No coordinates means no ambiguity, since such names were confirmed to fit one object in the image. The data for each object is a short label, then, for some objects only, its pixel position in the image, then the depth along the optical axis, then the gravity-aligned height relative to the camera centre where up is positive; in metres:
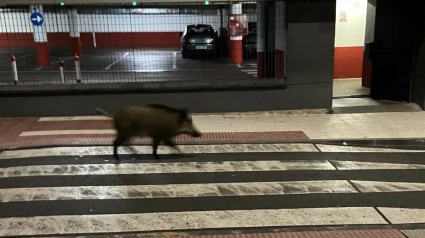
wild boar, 6.52 -1.37
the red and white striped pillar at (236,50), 12.78 -0.58
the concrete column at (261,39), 10.87 -0.22
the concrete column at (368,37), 11.81 -0.25
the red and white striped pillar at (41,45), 16.67 -0.35
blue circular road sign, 13.12 +0.57
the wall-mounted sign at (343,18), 13.36 +0.34
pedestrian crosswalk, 4.85 -2.11
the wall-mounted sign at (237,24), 10.53 +0.18
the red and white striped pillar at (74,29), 12.02 +0.21
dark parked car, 12.54 -0.26
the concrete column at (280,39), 9.66 -0.20
